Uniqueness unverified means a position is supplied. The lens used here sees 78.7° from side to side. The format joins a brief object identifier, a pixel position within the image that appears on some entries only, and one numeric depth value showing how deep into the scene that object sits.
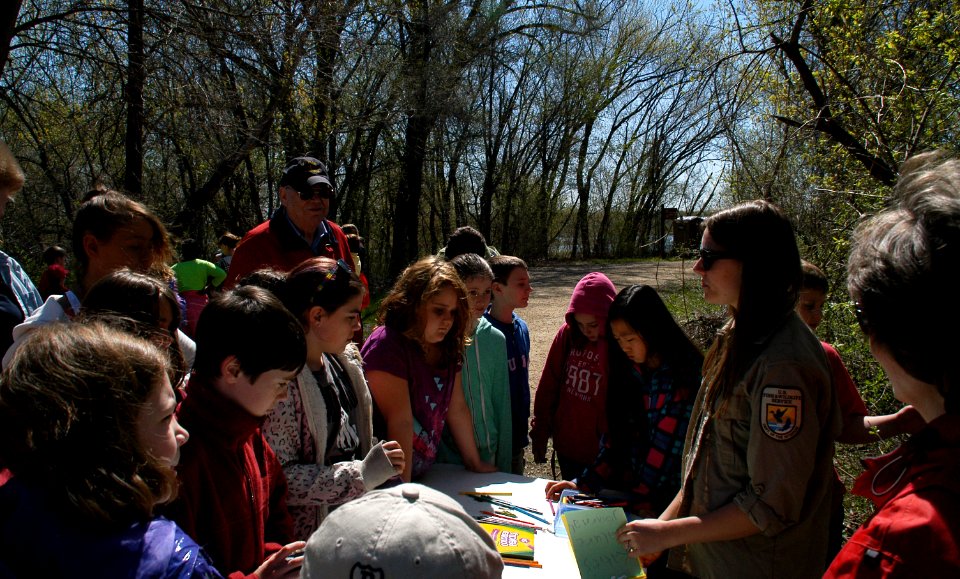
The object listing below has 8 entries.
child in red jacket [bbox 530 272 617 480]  2.98
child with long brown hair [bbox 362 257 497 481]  2.35
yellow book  1.84
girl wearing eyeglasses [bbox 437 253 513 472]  2.83
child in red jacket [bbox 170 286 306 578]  1.46
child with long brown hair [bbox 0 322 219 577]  0.96
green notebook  1.69
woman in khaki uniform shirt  1.52
